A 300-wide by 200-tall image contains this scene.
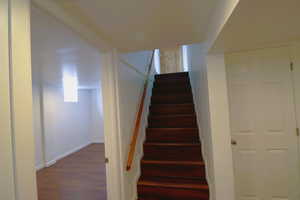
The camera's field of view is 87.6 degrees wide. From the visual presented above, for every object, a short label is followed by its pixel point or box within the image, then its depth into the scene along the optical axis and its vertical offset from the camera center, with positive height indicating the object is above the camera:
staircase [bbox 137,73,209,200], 2.17 -0.81
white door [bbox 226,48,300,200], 1.79 -0.30
